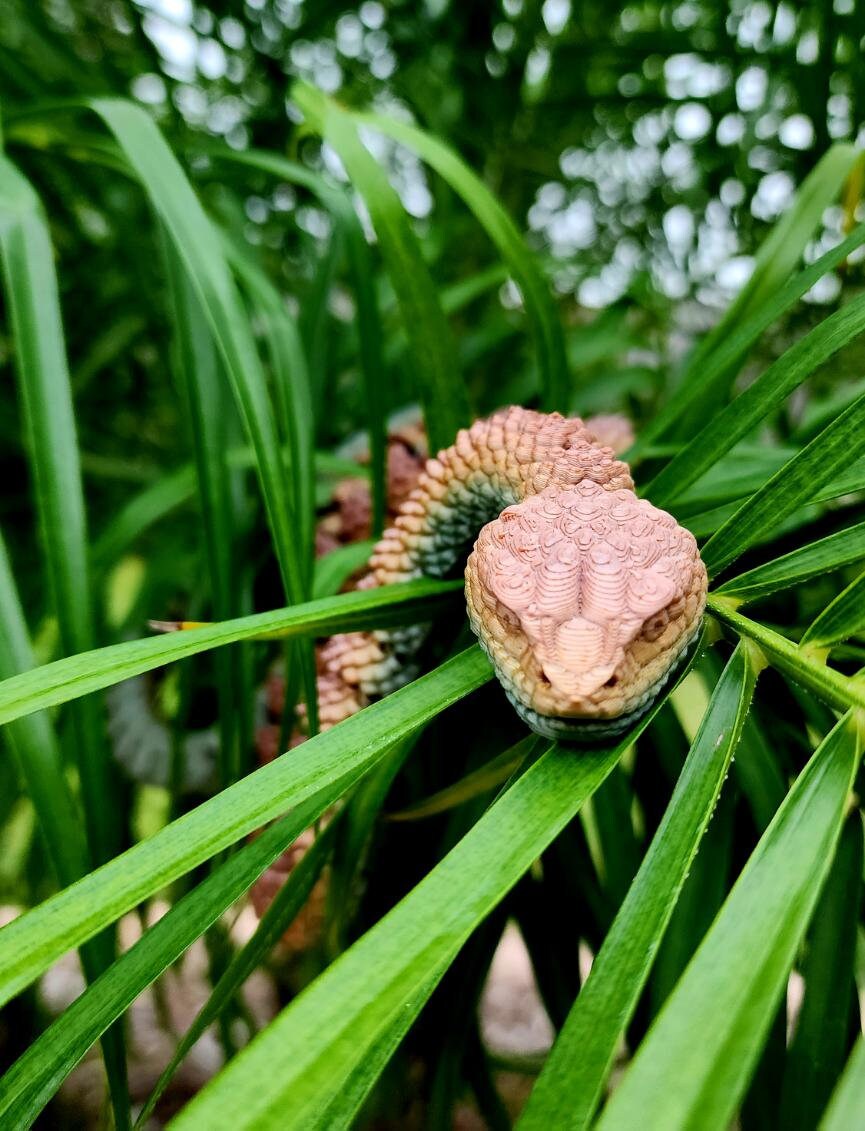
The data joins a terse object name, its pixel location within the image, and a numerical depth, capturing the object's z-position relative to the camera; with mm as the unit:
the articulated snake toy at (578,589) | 124
